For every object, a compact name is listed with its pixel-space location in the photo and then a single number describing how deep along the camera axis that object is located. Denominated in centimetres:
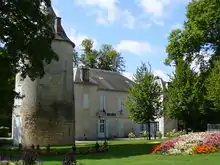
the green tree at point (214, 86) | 3238
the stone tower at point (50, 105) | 3319
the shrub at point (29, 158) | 1263
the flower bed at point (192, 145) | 1873
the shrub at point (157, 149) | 2002
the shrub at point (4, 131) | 5208
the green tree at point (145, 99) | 3491
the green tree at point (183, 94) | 3594
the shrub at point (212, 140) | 1929
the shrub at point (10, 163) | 1358
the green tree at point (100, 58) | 7200
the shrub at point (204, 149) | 1852
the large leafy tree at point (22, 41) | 2217
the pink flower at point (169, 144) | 1993
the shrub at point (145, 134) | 4653
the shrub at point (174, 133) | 4066
